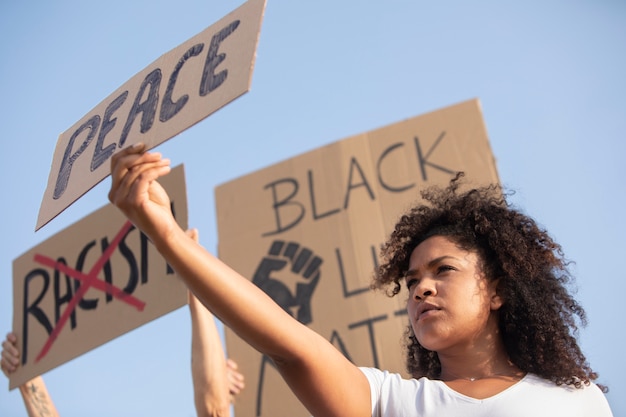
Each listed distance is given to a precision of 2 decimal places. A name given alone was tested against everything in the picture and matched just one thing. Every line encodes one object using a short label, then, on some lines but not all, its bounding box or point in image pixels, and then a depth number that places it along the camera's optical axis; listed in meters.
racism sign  4.37
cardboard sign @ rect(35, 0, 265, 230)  2.63
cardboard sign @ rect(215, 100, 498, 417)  4.78
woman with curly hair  2.52
